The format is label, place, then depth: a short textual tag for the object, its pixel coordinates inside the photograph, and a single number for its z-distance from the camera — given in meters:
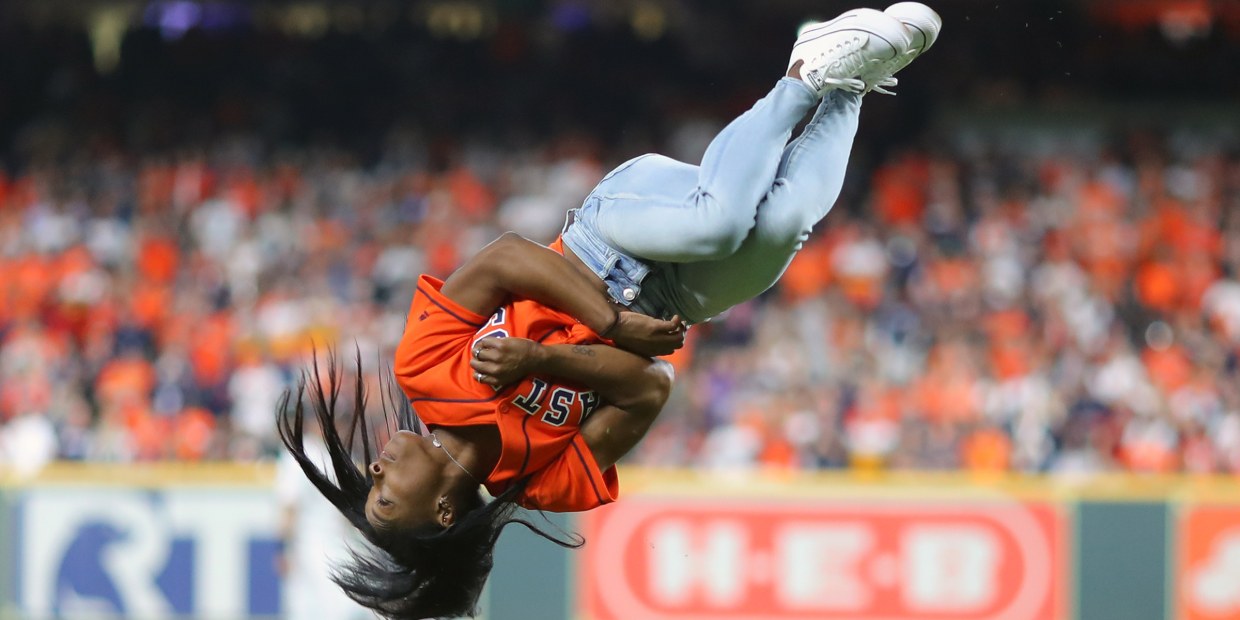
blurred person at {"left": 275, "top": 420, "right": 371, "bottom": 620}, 18.97
